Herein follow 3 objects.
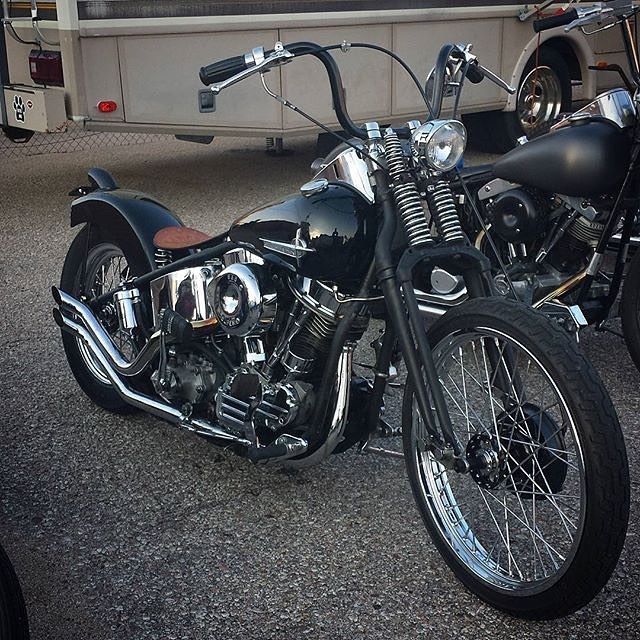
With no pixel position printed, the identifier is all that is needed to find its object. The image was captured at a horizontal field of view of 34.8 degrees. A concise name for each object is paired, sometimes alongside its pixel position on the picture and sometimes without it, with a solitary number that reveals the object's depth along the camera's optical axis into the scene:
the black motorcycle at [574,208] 4.12
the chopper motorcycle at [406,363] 2.62
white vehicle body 6.86
